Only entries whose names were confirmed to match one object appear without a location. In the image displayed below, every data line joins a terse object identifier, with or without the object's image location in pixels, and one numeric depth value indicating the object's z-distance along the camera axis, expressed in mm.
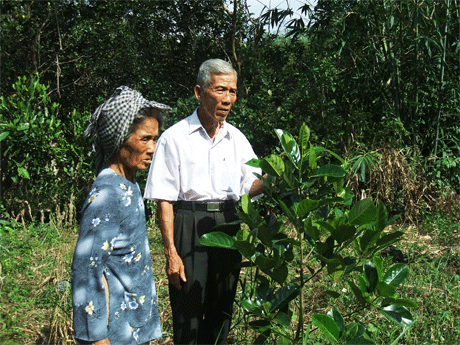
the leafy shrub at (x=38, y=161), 5266
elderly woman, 1549
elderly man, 2314
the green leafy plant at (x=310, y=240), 1709
